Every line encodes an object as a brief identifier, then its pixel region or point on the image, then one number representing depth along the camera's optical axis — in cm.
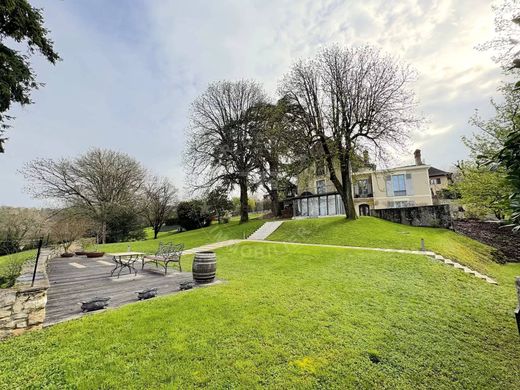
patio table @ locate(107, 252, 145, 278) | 807
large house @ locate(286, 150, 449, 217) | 2650
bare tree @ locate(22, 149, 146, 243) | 2212
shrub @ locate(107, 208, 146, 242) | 2503
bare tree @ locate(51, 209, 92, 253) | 1456
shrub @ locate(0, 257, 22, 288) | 513
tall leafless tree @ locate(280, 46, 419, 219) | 1622
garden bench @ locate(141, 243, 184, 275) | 859
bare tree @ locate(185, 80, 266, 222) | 2361
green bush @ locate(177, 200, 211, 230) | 2966
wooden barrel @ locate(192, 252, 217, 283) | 671
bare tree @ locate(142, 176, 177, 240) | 2759
